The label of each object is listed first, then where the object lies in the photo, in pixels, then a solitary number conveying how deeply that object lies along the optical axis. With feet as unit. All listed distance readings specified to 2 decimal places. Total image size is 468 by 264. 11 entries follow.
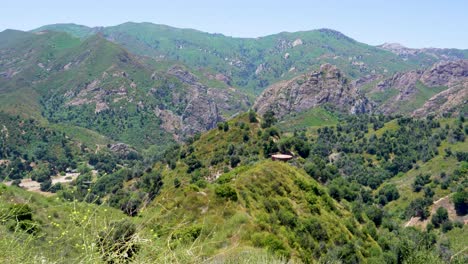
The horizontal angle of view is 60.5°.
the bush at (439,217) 369.50
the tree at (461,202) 374.86
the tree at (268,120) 448.16
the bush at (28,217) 110.42
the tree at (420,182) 457.14
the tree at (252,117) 451.94
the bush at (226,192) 173.11
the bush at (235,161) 356.48
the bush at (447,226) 352.28
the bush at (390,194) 458.09
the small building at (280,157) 338.19
